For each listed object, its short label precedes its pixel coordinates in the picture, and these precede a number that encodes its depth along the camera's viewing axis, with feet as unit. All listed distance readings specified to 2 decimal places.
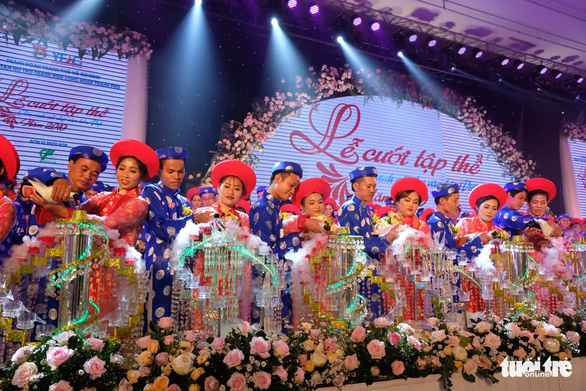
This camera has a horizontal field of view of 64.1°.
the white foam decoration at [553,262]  12.56
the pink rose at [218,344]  6.40
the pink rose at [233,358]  6.23
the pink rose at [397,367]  7.56
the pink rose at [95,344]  6.02
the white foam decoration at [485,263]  10.61
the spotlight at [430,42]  25.74
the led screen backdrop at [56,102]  17.21
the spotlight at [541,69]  29.35
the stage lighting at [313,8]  22.54
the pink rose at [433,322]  8.82
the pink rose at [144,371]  6.06
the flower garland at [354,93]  21.31
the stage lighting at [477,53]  27.16
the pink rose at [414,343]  8.01
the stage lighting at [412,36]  25.22
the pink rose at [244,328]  6.73
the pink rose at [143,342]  6.37
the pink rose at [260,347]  6.41
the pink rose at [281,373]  6.44
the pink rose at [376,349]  7.46
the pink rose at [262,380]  6.23
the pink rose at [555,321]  10.28
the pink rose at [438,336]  8.27
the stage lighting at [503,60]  28.19
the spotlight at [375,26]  24.40
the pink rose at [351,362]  7.17
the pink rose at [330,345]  7.18
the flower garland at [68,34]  17.30
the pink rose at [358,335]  7.71
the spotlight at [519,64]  28.91
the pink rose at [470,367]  8.17
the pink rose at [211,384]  6.17
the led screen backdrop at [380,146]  23.00
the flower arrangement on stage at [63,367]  5.58
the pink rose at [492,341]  8.70
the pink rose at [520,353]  8.89
